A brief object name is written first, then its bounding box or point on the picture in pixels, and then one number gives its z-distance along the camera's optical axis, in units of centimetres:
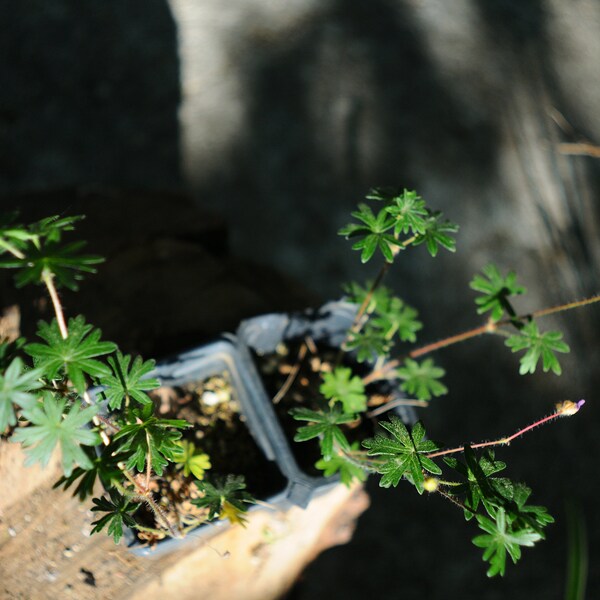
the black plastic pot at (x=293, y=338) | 67
